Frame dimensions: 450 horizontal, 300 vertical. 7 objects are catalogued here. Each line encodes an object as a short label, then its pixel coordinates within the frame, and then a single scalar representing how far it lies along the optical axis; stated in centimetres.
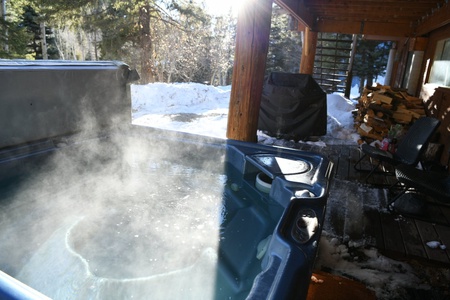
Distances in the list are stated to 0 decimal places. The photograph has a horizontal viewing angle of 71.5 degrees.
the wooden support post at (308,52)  708
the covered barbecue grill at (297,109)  549
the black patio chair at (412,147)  334
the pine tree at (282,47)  1867
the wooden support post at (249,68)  314
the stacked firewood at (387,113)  537
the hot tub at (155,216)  148
